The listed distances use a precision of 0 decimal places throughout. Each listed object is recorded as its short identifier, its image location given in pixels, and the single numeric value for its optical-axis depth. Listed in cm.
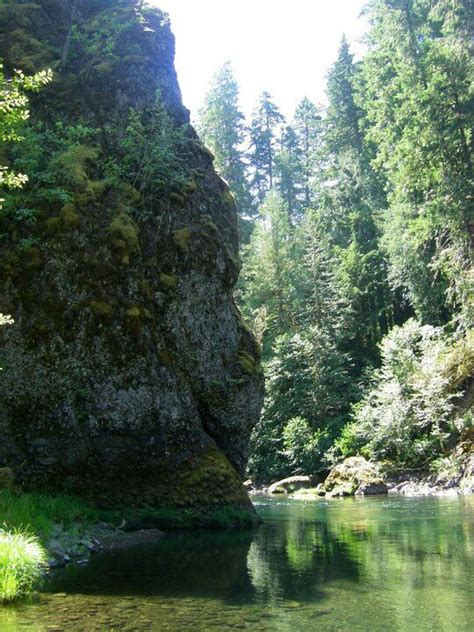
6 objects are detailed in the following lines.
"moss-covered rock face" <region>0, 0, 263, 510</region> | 1348
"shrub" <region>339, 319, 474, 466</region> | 2667
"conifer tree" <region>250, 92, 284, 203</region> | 5525
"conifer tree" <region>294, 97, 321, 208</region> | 5102
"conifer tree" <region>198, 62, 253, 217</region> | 4697
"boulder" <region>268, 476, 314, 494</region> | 2938
